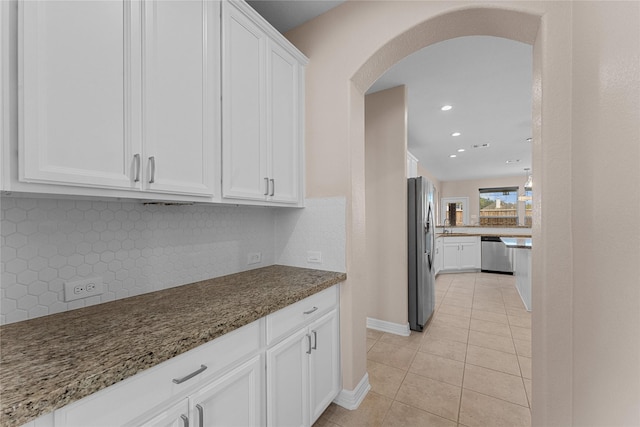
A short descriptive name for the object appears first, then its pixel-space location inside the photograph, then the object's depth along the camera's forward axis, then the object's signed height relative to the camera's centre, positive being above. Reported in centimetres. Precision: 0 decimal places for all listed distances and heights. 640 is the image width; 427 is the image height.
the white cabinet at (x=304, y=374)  126 -87
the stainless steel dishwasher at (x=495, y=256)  598 -96
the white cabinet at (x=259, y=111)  145 +64
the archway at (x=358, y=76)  133 +93
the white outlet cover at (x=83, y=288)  112 -33
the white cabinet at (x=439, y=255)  565 -89
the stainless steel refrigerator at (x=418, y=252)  296 -43
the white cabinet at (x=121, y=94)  84 +46
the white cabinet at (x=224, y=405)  85 -69
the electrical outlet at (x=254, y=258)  196 -33
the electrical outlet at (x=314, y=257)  195 -32
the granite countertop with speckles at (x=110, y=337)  61 -40
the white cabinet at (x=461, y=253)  613 -91
